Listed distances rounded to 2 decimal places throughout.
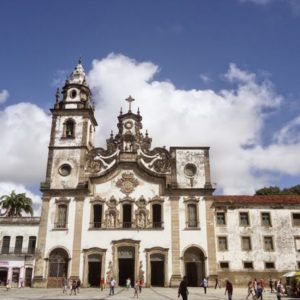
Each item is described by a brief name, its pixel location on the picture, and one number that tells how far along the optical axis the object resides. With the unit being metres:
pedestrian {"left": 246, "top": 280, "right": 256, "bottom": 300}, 22.92
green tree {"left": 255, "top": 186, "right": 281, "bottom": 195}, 55.59
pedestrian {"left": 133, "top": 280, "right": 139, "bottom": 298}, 25.06
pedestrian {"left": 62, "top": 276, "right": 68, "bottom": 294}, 30.02
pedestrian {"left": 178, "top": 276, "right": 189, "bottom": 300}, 16.98
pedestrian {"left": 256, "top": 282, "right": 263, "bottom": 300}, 22.73
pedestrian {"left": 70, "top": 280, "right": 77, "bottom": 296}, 27.82
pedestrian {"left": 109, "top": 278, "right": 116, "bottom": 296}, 26.40
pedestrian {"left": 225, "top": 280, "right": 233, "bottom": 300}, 21.32
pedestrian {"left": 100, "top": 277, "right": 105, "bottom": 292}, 32.34
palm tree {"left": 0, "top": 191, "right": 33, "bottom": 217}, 48.78
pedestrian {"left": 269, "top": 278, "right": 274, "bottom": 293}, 32.11
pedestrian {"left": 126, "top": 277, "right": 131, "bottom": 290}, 32.33
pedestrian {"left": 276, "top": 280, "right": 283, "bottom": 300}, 21.31
